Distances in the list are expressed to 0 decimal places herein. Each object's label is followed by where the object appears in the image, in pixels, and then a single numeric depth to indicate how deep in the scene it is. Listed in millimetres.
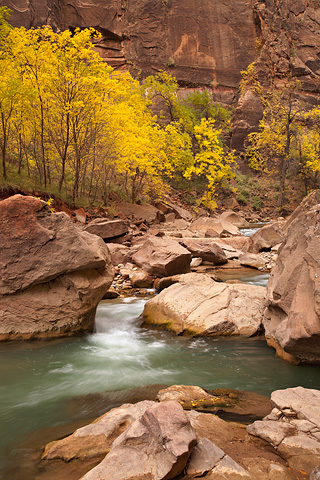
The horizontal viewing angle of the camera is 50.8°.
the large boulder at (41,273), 5789
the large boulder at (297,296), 4445
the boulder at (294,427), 2564
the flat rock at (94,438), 2723
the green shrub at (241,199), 33250
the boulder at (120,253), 11766
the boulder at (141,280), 9859
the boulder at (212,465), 2264
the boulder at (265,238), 14461
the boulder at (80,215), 15999
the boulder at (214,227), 18211
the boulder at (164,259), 10049
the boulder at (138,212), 20906
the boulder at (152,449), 2201
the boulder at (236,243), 15164
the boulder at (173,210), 24689
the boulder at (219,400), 3531
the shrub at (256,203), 33106
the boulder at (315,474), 2244
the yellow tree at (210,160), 25453
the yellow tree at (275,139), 29375
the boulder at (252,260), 12234
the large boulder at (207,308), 6133
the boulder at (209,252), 12422
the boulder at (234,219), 25559
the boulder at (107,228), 13117
